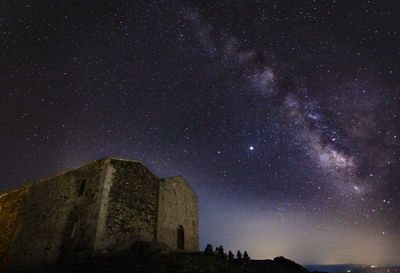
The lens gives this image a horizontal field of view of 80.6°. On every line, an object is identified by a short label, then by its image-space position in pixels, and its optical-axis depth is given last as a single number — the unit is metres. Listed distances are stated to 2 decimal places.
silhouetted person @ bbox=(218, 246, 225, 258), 14.10
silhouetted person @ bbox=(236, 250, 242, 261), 16.72
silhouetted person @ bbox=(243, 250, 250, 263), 16.70
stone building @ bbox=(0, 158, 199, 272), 13.02
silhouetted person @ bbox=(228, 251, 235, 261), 15.13
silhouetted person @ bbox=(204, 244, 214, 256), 13.02
